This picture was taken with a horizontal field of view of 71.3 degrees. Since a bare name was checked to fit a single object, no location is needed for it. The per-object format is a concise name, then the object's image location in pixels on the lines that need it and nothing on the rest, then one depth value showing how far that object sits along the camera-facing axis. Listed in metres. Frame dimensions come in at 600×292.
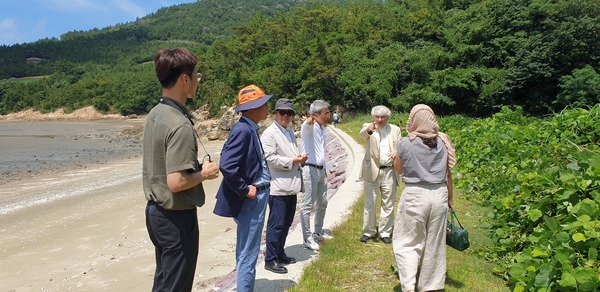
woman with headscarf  3.54
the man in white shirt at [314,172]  5.06
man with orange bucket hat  3.24
